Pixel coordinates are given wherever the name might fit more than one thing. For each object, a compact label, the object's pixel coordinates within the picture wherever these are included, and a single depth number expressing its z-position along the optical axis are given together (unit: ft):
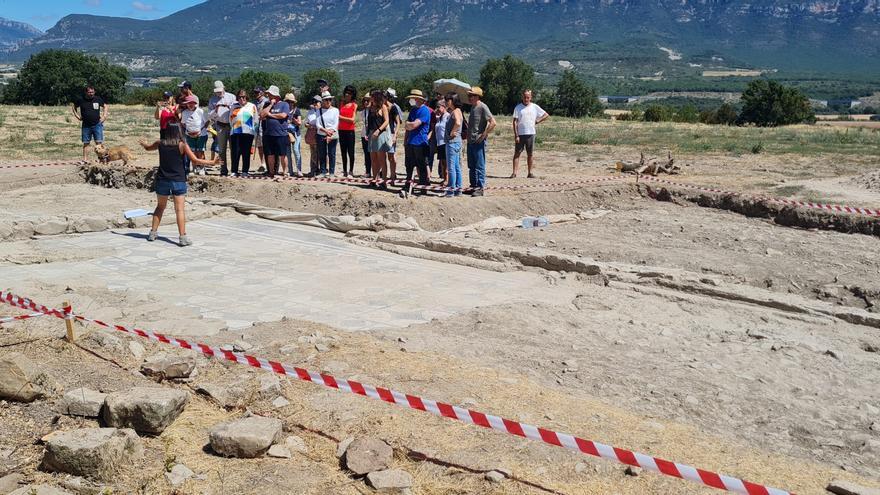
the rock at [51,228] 37.24
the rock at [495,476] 15.43
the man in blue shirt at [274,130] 46.29
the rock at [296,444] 16.71
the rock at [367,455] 15.76
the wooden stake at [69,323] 22.03
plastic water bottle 40.93
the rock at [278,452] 16.34
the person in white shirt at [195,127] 48.11
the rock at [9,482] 14.48
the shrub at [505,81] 240.12
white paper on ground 39.98
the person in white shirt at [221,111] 48.49
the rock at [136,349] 21.80
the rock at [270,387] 19.34
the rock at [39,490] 14.06
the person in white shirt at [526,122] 51.39
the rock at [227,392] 19.08
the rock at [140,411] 17.01
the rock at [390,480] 15.10
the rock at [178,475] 15.30
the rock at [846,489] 15.03
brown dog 55.47
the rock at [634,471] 15.67
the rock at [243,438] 16.24
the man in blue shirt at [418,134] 43.73
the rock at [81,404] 17.62
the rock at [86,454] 15.03
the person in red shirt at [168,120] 34.35
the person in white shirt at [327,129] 47.55
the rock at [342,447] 16.47
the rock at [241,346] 22.34
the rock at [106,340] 22.00
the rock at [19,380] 17.84
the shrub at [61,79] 221.87
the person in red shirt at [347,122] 47.73
